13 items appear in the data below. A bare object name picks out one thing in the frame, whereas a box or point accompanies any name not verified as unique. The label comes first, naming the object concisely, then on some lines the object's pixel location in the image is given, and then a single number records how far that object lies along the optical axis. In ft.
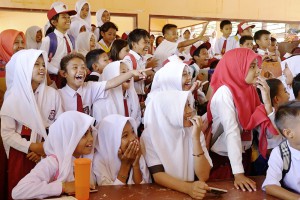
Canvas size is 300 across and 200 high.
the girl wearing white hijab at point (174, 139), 7.64
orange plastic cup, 5.94
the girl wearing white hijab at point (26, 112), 8.82
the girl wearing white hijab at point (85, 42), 15.29
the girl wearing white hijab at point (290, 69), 12.06
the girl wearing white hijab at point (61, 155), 6.25
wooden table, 6.42
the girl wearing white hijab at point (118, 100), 10.51
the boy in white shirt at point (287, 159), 6.73
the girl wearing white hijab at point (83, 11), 18.61
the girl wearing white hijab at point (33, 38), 16.61
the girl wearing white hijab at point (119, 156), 7.60
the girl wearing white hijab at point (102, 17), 20.26
